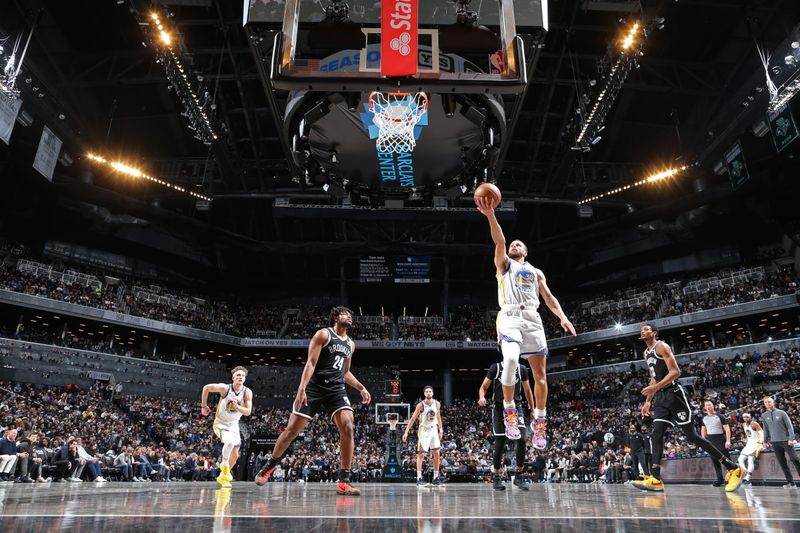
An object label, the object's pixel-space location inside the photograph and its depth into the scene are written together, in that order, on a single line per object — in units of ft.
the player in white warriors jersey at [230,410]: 28.66
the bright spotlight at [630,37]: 51.44
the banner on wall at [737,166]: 70.33
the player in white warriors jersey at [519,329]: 18.43
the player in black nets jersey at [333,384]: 18.75
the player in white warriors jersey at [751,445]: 37.61
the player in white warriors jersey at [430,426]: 38.27
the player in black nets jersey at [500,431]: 20.98
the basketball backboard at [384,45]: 21.71
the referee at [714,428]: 33.37
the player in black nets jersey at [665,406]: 20.89
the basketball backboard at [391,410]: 94.12
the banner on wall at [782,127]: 58.59
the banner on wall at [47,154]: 67.72
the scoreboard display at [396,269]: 109.50
